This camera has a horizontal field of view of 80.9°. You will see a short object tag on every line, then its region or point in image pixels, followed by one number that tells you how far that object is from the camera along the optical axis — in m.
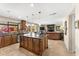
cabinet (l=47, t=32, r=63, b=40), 4.48
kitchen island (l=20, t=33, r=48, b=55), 2.02
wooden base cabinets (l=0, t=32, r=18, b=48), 2.20
